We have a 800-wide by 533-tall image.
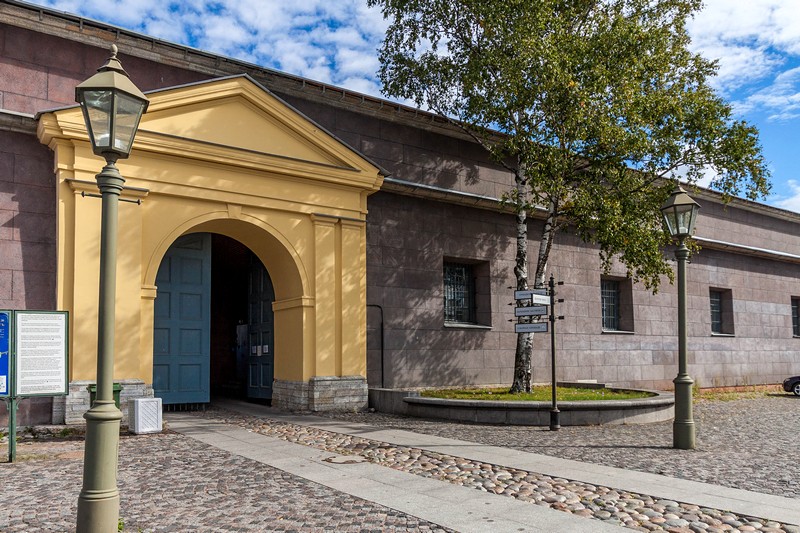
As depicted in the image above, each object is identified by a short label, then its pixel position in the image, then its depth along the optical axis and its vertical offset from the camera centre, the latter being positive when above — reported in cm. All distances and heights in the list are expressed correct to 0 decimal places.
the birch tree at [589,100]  1319 +435
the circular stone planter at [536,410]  1255 -174
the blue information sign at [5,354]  892 -42
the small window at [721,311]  2512 +25
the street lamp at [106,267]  504 +42
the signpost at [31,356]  895 -46
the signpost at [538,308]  1210 +19
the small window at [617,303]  2125 +48
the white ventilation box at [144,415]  1102 -152
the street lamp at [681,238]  1045 +126
